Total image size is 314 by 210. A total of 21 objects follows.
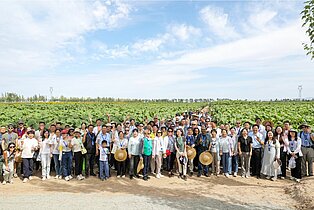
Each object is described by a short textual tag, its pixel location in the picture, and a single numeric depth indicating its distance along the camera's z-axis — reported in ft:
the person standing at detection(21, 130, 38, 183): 31.71
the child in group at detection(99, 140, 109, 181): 32.04
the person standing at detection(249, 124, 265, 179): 33.19
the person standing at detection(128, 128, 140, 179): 32.48
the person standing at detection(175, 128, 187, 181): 32.66
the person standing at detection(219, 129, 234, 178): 33.53
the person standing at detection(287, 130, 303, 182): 31.42
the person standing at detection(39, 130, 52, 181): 32.27
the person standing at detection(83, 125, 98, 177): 32.68
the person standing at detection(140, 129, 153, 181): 32.37
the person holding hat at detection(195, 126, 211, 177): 33.73
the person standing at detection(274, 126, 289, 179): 32.68
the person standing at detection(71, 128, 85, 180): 32.17
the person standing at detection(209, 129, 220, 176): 33.60
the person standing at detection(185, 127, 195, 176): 33.88
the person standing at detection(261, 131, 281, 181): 31.96
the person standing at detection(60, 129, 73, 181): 32.14
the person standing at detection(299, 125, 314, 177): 31.91
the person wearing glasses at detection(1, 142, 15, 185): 30.04
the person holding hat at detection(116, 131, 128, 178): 32.86
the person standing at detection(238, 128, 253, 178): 32.91
